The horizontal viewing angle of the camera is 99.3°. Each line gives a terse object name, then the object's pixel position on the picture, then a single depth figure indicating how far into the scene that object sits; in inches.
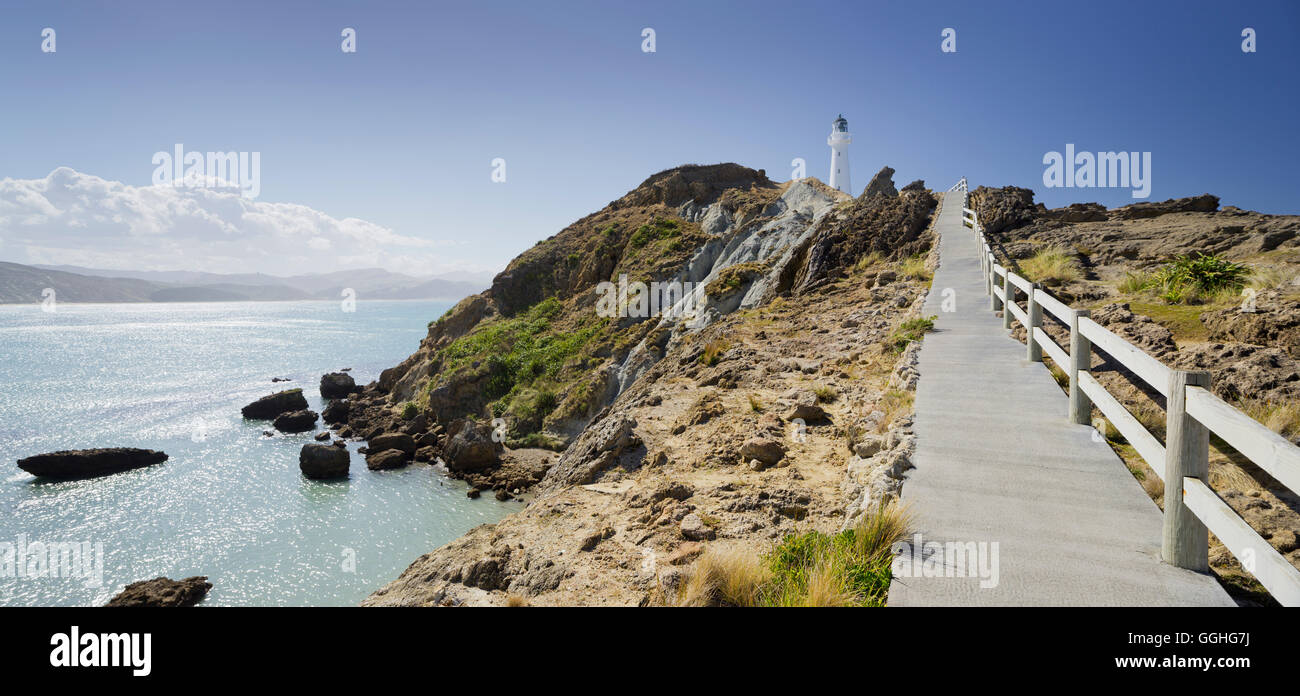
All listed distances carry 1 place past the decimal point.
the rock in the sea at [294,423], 1296.0
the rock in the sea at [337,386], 1721.2
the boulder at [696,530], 216.4
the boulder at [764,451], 281.1
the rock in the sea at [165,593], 552.1
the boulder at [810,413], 322.7
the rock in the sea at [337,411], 1387.8
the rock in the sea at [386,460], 971.9
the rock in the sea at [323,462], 930.7
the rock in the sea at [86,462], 994.1
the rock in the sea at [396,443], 1039.0
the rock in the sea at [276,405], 1437.0
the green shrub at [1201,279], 389.7
